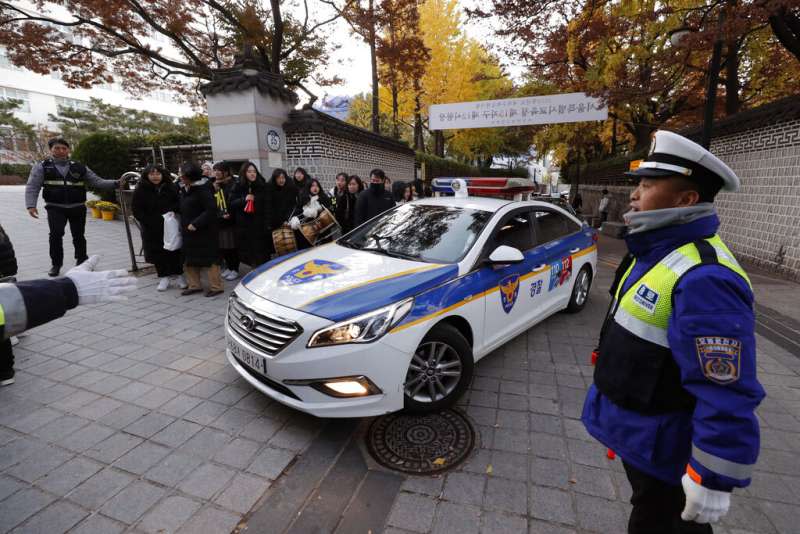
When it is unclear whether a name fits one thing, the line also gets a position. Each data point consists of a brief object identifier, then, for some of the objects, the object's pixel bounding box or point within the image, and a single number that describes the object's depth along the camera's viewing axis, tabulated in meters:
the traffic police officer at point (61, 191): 5.80
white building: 40.75
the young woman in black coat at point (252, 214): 6.23
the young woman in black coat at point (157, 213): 5.48
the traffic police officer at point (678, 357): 1.10
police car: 2.49
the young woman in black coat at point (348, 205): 6.97
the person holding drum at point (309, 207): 6.15
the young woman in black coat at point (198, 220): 5.12
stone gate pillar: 8.49
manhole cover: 2.48
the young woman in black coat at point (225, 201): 6.21
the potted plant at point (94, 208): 11.99
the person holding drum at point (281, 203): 6.19
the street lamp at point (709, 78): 7.65
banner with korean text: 11.81
